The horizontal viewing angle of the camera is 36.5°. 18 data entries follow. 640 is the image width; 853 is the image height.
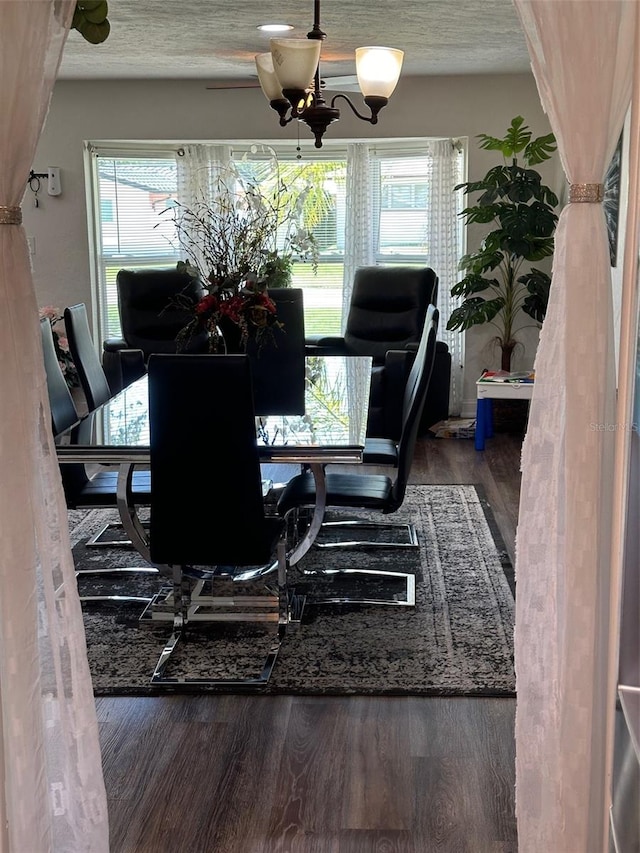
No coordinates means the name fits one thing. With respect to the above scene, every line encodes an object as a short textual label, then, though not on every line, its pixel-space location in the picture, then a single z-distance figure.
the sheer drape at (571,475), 1.69
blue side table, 5.86
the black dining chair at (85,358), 4.27
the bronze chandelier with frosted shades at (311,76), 3.39
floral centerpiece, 3.83
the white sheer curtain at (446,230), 7.13
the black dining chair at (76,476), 3.66
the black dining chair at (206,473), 2.87
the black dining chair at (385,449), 3.87
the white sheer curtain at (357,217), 7.36
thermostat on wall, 7.19
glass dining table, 3.19
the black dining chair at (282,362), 4.04
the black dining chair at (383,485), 3.52
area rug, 3.09
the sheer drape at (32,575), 1.76
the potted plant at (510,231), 6.09
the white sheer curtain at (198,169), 7.38
